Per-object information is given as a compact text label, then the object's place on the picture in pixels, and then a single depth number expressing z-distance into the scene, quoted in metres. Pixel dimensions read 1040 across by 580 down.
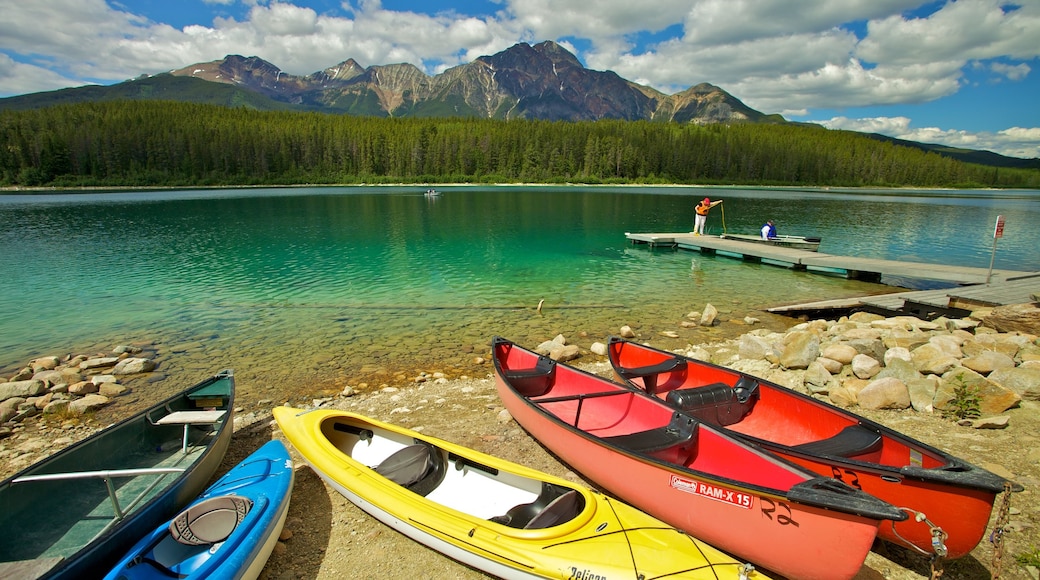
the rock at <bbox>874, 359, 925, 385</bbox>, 8.48
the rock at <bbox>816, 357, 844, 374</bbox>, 9.50
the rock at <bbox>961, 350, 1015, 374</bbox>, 8.17
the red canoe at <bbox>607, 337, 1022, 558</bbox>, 4.28
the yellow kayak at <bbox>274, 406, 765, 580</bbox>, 4.29
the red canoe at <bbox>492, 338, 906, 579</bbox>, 4.11
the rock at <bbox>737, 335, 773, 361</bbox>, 10.82
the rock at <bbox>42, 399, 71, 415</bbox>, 9.40
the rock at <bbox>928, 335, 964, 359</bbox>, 9.09
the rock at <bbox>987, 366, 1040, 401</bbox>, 7.51
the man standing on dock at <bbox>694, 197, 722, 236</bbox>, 32.41
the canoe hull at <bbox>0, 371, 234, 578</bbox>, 4.74
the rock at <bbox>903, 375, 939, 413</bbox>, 7.80
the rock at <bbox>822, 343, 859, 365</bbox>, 9.59
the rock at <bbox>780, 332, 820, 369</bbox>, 9.93
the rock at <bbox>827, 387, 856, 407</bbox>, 8.33
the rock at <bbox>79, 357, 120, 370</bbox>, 11.85
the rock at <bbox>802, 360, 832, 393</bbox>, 9.02
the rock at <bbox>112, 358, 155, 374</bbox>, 11.54
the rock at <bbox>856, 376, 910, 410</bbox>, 8.00
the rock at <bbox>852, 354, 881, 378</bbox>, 9.05
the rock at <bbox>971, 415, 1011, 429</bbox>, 6.92
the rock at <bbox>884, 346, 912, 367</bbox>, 9.13
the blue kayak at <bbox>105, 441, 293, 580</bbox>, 4.39
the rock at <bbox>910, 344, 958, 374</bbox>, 8.50
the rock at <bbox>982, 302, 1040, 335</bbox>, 10.15
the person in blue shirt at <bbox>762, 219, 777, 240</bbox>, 31.02
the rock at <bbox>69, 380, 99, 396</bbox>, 10.20
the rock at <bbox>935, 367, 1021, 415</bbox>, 7.25
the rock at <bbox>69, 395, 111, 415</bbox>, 9.48
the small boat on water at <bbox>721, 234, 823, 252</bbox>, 29.16
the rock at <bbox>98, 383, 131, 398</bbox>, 10.41
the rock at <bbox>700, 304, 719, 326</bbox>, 15.24
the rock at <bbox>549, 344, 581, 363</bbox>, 11.81
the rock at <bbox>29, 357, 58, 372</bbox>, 11.78
